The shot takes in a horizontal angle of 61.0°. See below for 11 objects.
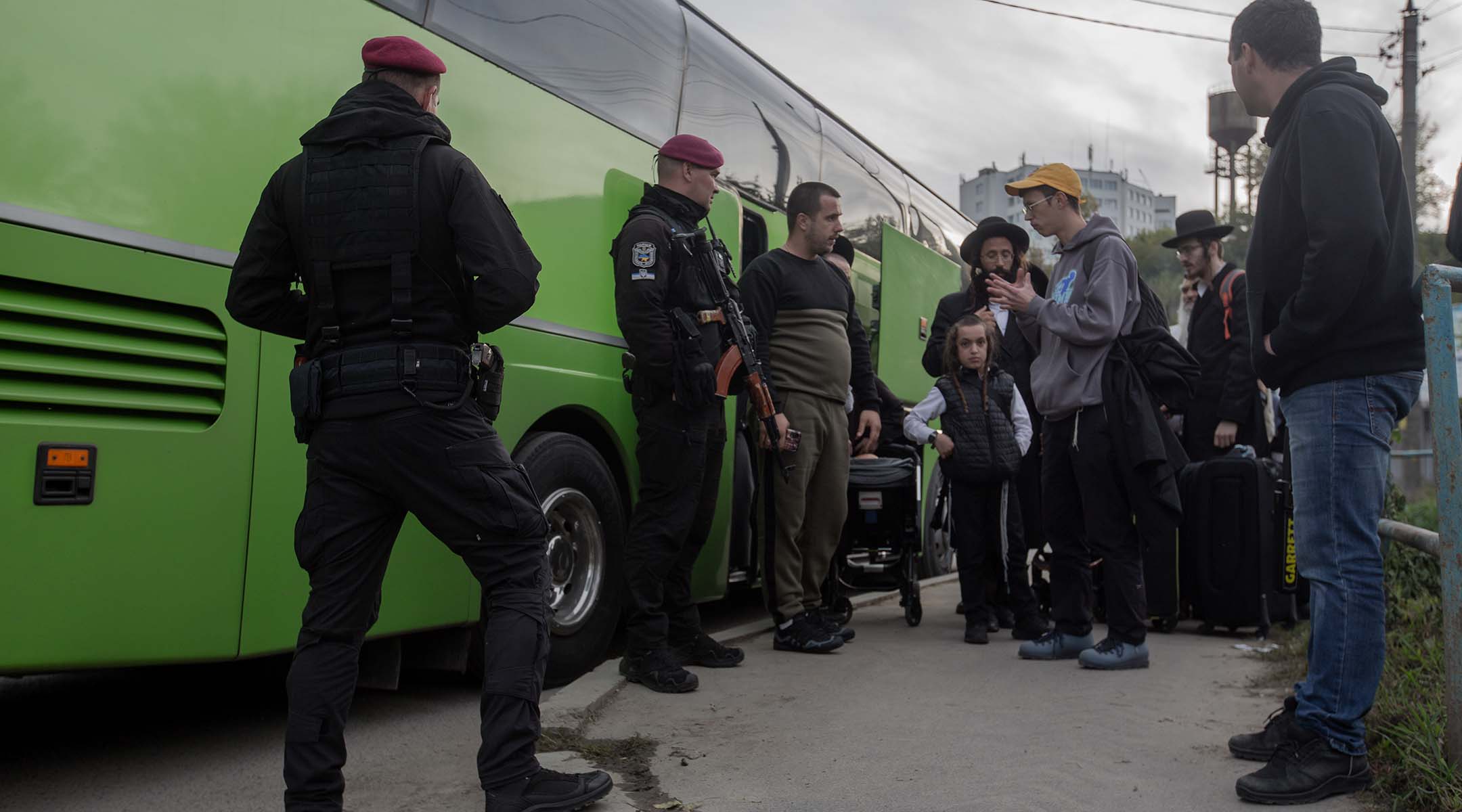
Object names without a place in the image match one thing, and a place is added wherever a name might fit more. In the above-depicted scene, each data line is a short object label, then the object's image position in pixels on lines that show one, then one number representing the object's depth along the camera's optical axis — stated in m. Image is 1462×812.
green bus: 2.95
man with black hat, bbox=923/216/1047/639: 6.83
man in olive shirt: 5.76
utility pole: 17.22
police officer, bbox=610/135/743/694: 4.66
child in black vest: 6.38
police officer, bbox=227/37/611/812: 2.87
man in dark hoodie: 3.24
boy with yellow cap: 5.29
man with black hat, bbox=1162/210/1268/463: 6.88
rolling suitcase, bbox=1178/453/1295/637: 6.49
